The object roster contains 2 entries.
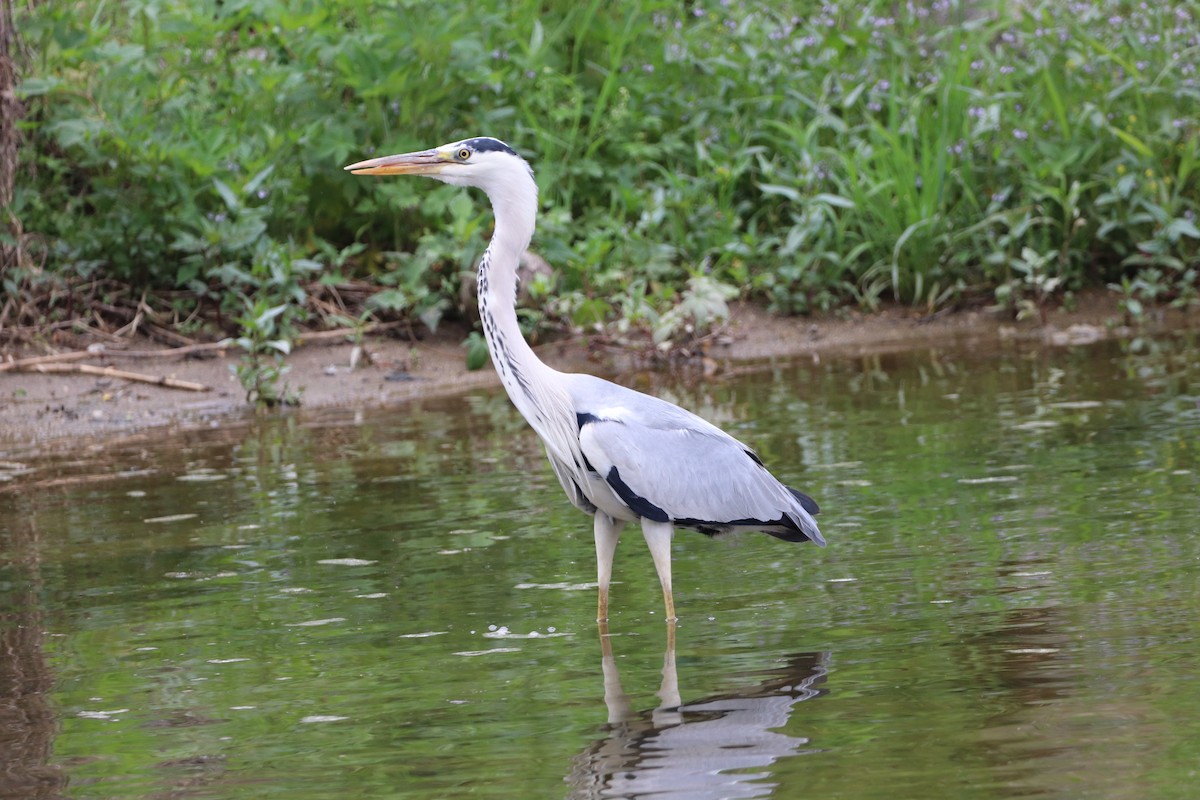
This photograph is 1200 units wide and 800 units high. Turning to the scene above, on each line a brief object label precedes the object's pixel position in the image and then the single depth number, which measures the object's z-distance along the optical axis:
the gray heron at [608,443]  10.45
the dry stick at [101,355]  19.97
